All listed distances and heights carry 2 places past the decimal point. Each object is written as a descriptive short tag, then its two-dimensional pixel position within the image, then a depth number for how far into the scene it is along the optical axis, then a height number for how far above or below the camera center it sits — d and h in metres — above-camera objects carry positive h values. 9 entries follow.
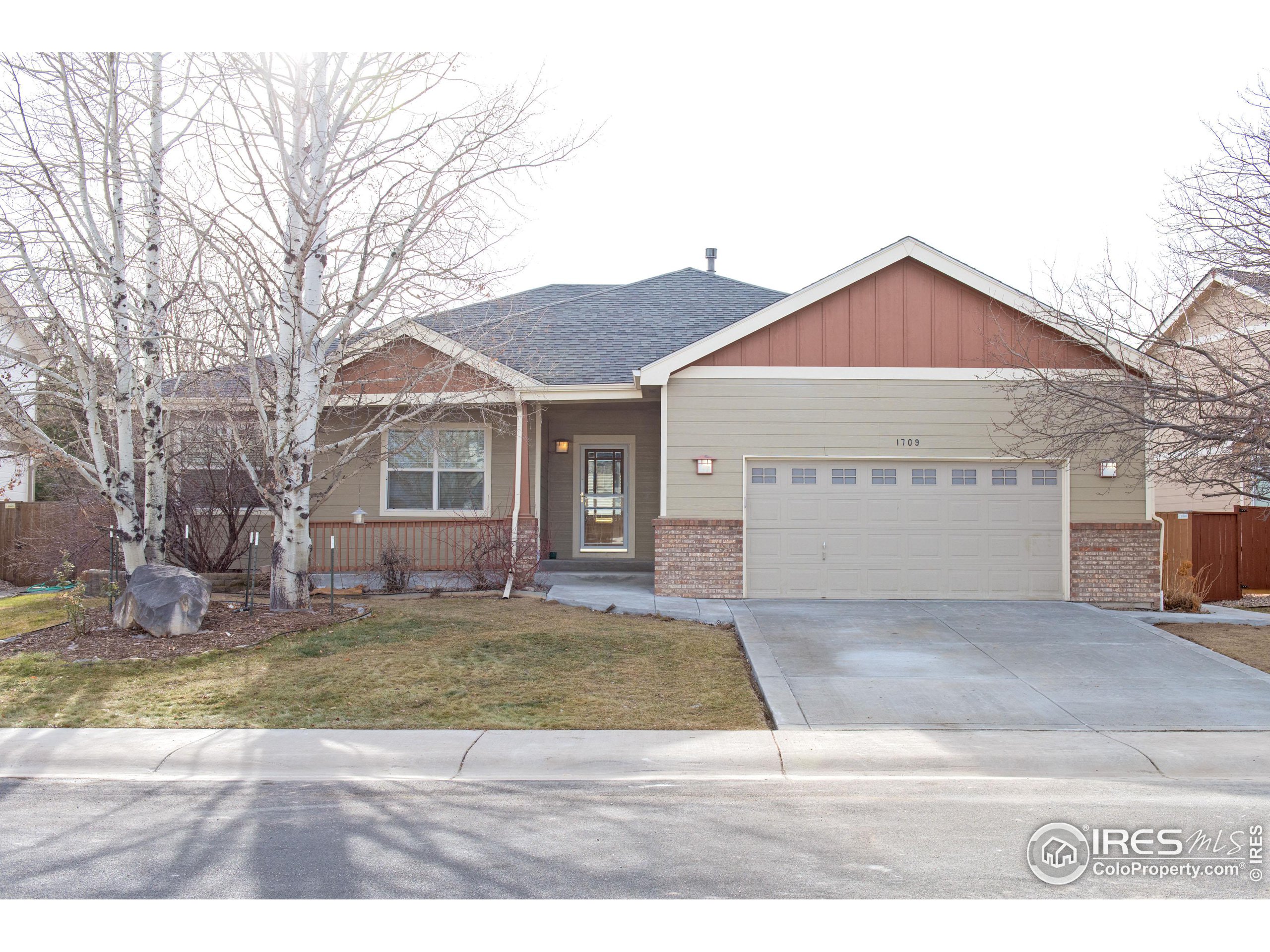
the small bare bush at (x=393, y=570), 13.55 -1.12
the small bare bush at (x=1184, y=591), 13.48 -1.35
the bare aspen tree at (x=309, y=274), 10.23 +2.55
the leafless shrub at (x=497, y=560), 13.52 -0.96
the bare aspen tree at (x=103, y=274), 10.55 +2.54
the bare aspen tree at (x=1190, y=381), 10.21 +1.48
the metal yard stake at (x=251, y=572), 11.00 -0.94
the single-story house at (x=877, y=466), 13.45 +0.46
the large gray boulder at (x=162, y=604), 9.95 -1.21
